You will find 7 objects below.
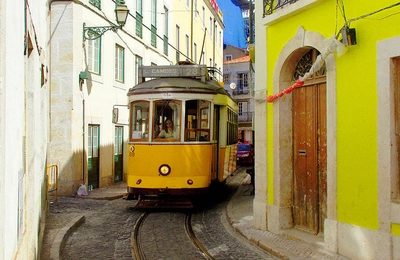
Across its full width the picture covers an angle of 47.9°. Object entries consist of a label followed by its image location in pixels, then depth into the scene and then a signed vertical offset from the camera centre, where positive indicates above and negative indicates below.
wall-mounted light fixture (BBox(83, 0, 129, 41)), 12.16 +3.27
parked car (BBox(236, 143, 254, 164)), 25.89 -1.05
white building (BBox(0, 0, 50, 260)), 2.68 +0.04
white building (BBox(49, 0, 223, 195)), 12.89 +1.73
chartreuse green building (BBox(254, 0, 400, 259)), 5.36 +0.19
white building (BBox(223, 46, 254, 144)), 47.06 +5.37
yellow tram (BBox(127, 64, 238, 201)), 9.69 +0.07
